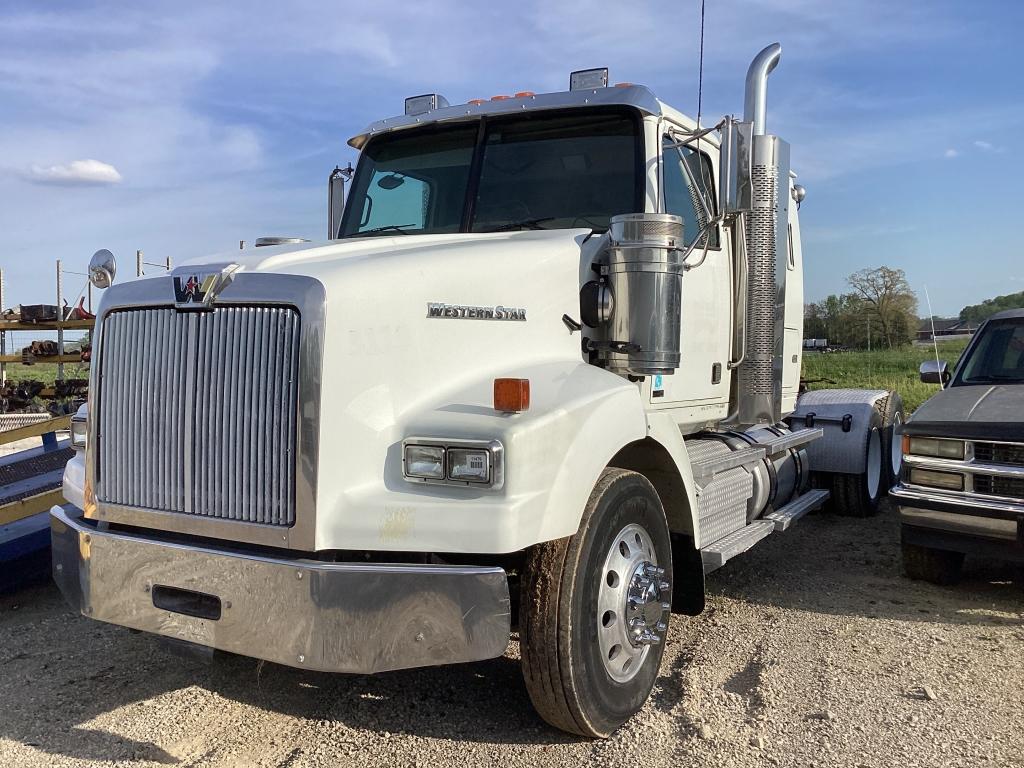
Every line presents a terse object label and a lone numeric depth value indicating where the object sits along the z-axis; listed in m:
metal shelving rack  14.93
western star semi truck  2.88
